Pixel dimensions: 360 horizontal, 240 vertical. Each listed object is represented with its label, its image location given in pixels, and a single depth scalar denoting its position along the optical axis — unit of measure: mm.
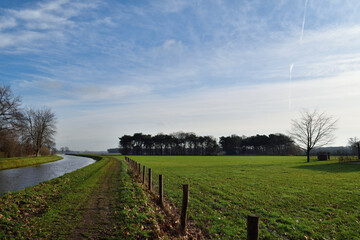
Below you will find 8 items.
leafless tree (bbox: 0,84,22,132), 44175
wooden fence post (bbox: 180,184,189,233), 7955
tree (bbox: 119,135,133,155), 138375
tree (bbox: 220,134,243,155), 144750
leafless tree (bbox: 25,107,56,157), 66812
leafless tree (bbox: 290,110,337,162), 53147
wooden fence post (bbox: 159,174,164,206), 11492
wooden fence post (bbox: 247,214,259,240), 4629
